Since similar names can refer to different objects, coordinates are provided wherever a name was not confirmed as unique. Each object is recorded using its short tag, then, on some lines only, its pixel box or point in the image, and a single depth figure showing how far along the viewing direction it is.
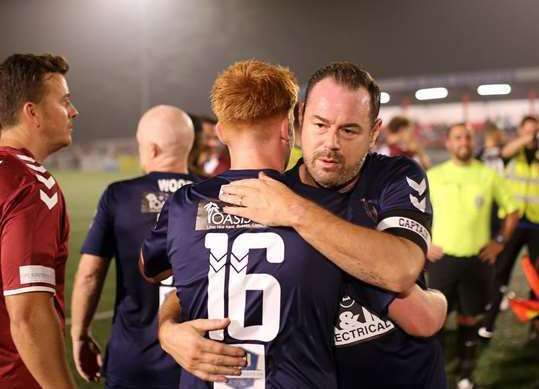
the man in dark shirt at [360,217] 1.55
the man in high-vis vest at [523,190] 6.45
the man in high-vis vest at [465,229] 5.02
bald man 2.92
